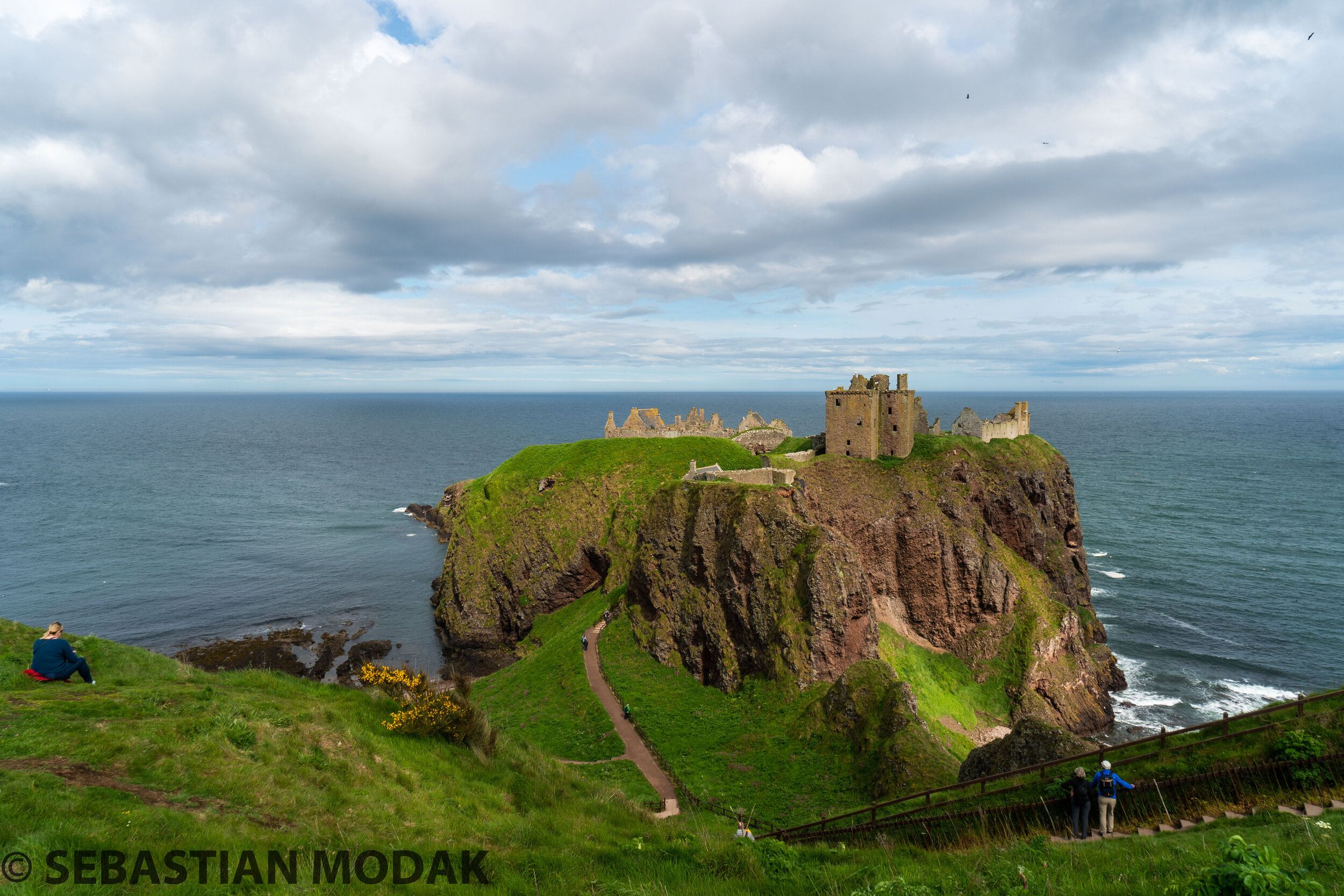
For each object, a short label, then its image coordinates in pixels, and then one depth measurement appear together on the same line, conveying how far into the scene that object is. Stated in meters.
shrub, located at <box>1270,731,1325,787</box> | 15.70
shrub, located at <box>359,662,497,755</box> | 19.42
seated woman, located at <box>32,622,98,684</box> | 16.98
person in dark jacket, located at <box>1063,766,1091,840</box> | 15.84
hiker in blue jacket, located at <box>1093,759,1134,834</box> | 15.61
